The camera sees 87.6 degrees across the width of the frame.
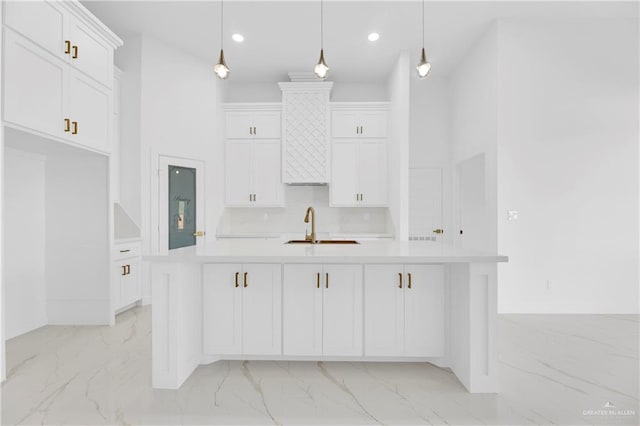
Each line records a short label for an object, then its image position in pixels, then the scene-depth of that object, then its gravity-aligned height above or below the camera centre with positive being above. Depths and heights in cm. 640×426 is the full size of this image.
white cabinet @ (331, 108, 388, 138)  535 +141
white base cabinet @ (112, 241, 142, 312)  360 -72
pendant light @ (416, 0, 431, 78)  251 +109
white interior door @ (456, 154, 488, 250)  533 +13
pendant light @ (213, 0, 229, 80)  252 +109
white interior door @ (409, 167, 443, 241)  570 +17
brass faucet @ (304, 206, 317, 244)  306 -20
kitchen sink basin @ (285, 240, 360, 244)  379 -37
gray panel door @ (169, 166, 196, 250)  454 +7
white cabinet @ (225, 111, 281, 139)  538 +141
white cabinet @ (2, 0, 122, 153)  241 +118
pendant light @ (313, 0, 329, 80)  250 +108
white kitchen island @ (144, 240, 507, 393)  233 -69
